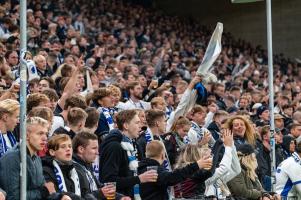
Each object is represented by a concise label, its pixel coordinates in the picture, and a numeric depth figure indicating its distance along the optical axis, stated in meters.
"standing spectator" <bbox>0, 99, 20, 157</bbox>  10.17
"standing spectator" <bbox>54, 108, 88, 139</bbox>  11.29
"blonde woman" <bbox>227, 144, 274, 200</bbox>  12.41
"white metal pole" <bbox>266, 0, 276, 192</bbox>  13.49
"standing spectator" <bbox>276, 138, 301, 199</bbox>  14.39
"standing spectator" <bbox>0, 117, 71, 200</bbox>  8.75
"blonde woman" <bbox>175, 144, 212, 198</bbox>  11.76
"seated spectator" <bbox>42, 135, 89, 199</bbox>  9.50
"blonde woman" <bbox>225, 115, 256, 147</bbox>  14.30
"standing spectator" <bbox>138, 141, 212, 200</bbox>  10.88
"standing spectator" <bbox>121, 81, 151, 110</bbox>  16.26
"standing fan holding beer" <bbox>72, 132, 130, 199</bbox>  10.14
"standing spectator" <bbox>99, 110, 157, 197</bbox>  10.90
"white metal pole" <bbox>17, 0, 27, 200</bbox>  8.08
